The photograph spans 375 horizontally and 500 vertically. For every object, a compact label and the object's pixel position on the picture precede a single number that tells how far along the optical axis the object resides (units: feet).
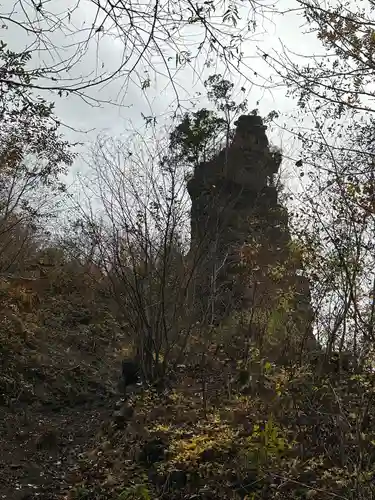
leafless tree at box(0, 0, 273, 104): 7.72
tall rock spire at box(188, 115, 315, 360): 24.20
